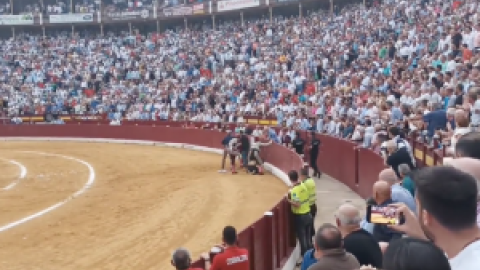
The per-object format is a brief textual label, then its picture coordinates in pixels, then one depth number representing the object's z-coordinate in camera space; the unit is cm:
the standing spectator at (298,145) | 1939
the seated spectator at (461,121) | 709
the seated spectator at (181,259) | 535
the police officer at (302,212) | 946
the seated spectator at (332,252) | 404
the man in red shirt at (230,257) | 596
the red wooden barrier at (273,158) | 816
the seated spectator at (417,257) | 216
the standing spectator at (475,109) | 930
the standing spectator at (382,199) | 515
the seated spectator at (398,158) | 790
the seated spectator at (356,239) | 447
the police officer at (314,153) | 1784
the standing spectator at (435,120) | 1153
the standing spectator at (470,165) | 291
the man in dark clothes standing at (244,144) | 2002
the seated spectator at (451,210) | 233
